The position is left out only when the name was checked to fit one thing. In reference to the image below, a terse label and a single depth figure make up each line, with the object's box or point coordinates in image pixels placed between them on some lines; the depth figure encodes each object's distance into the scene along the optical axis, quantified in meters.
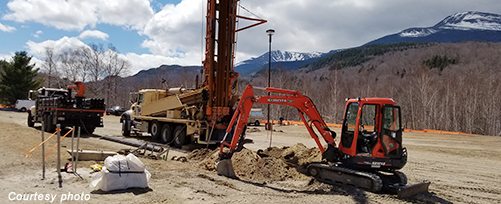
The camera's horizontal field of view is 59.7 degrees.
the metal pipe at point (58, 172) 9.29
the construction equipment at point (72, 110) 22.09
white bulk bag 8.55
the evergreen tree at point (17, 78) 57.81
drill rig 17.83
